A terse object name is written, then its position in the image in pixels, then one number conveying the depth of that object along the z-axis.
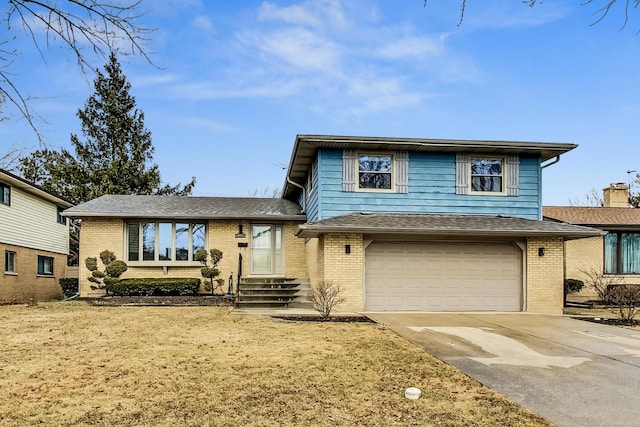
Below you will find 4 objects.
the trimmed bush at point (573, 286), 19.69
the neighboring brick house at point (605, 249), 20.50
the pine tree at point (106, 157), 33.44
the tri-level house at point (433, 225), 14.12
